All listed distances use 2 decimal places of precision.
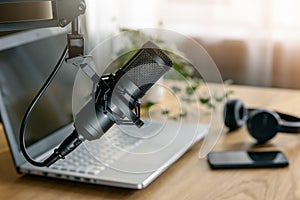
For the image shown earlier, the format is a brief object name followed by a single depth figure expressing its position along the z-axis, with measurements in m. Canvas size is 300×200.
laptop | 1.37
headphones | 1.56
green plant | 1.58
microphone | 1.15
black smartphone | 1.44
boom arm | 1.13
